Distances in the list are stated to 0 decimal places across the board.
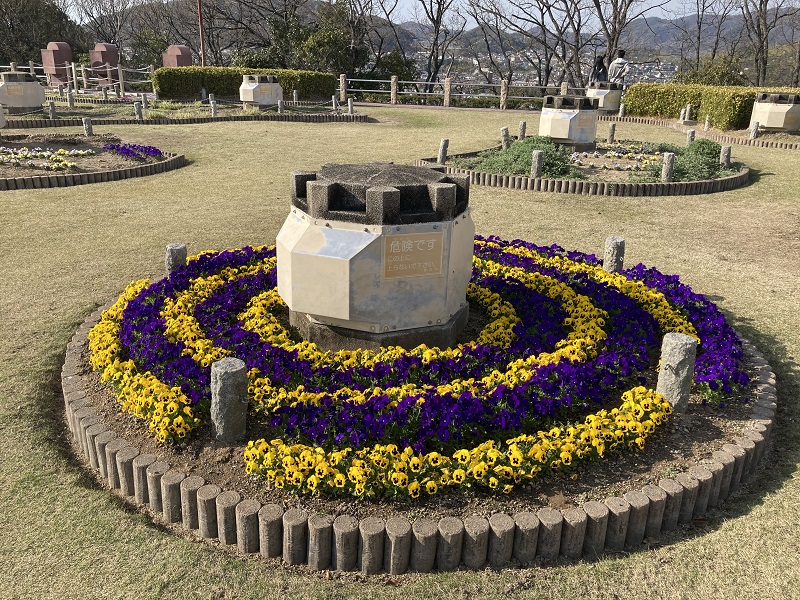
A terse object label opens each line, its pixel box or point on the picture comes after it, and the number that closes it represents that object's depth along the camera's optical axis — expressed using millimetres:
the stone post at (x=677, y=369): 4668
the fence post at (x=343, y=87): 33712
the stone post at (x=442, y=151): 15203
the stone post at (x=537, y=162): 13500
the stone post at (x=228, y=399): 4219
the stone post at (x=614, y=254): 7555
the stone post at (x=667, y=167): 13414
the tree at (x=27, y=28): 43938
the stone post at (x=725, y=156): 15070
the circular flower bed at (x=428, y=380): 4035
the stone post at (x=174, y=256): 7043
